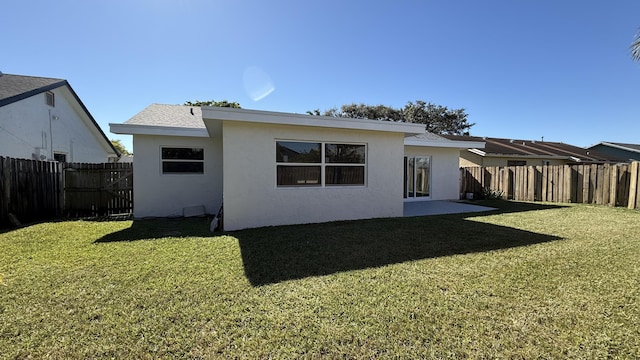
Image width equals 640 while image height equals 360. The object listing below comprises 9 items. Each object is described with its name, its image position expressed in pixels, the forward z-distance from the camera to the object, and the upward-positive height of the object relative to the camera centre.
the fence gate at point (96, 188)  9.59 -0.55
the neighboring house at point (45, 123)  10.51 +2.28
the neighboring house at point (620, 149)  27.34 +2.66
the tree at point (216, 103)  27.80 +7.26
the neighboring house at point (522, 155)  18.95 +1.49
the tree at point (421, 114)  33.00 +7.43
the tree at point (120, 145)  43.42 +4.41
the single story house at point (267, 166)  6.93 +0.22
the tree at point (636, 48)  9.91 +4.64
